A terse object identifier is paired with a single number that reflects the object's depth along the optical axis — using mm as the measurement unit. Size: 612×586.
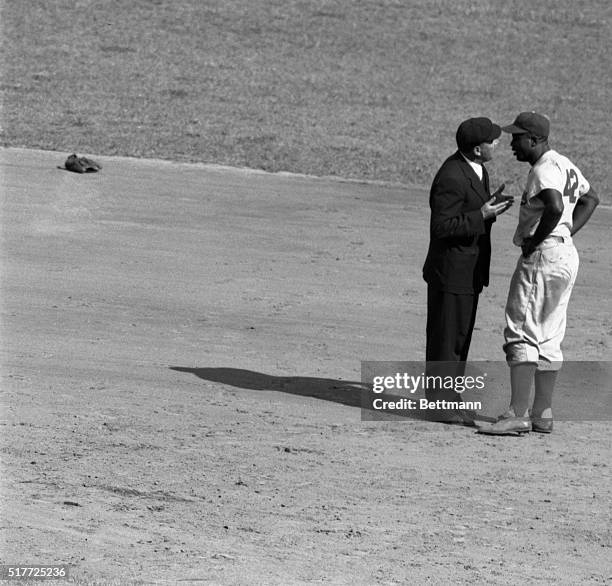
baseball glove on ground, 36125
